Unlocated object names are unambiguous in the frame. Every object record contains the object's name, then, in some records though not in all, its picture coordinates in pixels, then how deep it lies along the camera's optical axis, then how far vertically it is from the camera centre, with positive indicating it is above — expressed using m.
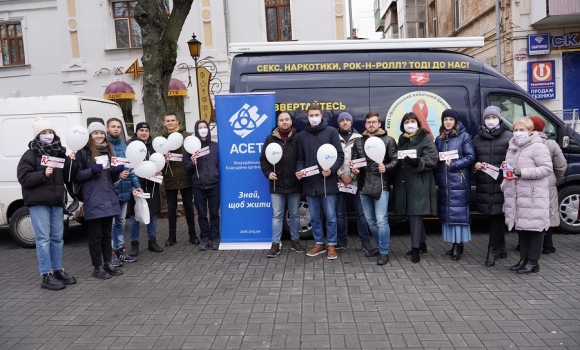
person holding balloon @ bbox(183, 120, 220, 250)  7.34 -0.62
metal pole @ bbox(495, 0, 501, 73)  16.05 +2.94
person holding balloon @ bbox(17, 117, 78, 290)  5.62 -0.50
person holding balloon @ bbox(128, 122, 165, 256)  7.04 -0.83
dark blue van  7.45 +0.61
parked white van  8.10 +0.33
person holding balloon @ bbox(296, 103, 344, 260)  6.52 -0.49
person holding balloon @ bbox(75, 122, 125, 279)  6.00 -0.59
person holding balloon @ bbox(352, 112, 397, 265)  6.19 -0.52
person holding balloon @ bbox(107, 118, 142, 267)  6.62 -0.65
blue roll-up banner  7.12 -0.47
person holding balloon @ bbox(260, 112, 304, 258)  6.63 -0.46
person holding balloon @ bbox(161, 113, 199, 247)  7.53 -0.66
